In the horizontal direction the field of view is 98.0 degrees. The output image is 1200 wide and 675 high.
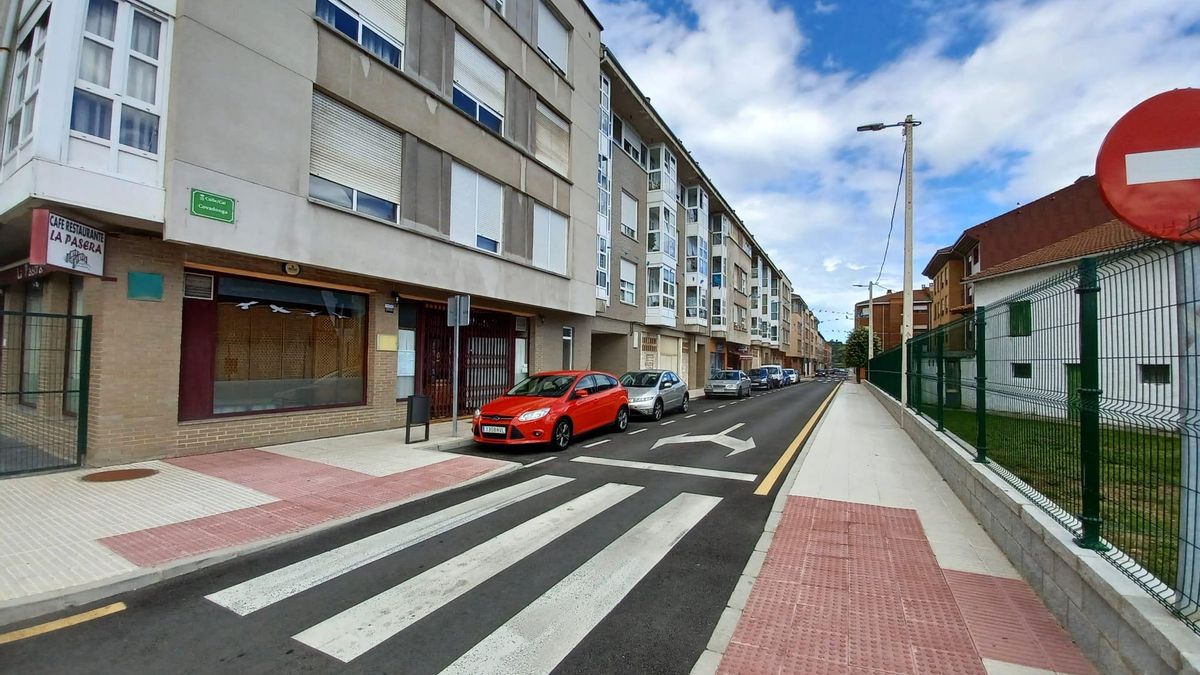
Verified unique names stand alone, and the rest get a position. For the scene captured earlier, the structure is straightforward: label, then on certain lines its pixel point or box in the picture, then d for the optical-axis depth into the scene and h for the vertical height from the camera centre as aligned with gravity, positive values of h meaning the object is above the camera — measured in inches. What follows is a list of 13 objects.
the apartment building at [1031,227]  1036.5 +288.0
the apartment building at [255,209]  278.7 +91.8
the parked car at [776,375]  1600.6 -50.4
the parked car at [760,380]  1448.1 -57.4
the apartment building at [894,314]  2246.6 +236.2
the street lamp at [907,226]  546.3 +145.8
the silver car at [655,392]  600.7 -42.4
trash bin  384.6 -44.0
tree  2234.3 +57.8
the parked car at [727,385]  1032.8 -51.7
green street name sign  297.6 +83.8
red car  380.5 -43.4
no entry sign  96.5 +38.1
